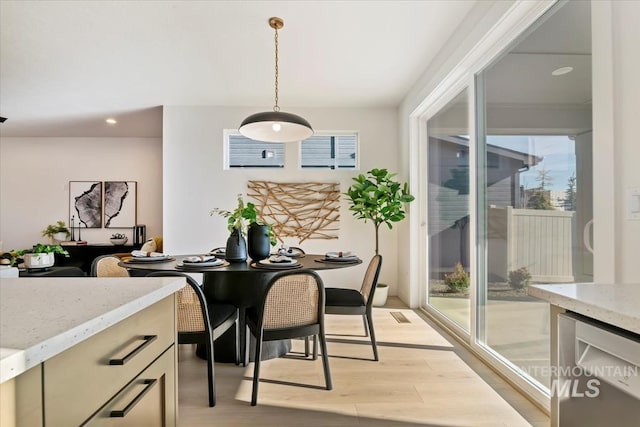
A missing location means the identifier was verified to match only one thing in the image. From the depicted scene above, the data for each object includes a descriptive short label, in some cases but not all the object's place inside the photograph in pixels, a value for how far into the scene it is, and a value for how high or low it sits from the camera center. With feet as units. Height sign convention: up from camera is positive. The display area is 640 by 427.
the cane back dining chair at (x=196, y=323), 6.10 -1.96
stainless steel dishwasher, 2.16 -1.14
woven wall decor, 15.33 +0.43
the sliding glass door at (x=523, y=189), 5.47 +0.55
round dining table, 7.50 -1.69
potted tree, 13.03 +0.67
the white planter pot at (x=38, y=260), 11.45 -1.49
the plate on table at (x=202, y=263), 6.93 -0.98
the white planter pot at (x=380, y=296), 13.55 -3.25
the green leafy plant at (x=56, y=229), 19.40 -0.67
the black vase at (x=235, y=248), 7.90 -0.75
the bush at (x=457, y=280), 9.82 -2.00
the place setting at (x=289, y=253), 9.32 -1.06
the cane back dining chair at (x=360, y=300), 7.84 -2.00
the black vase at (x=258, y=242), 8.22 -0.62
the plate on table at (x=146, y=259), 7.75 -1.00
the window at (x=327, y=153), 15.61 +2.95
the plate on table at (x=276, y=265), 6.86 -1.03
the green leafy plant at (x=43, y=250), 11.94 -1.17
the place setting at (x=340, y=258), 7.93 -1.03
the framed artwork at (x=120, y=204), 20.01 +0.80
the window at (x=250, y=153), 15.57 +2.97
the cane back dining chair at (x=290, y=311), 6.24 -1.82
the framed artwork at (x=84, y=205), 19.93 +0.74
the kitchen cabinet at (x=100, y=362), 1.75 -0.98
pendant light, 7.98 +2.34
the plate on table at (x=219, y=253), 9.36 -1.07
